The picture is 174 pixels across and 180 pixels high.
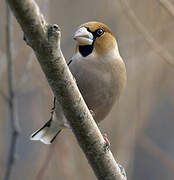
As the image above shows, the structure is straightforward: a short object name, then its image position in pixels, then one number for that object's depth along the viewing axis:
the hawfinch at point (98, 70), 5.04
